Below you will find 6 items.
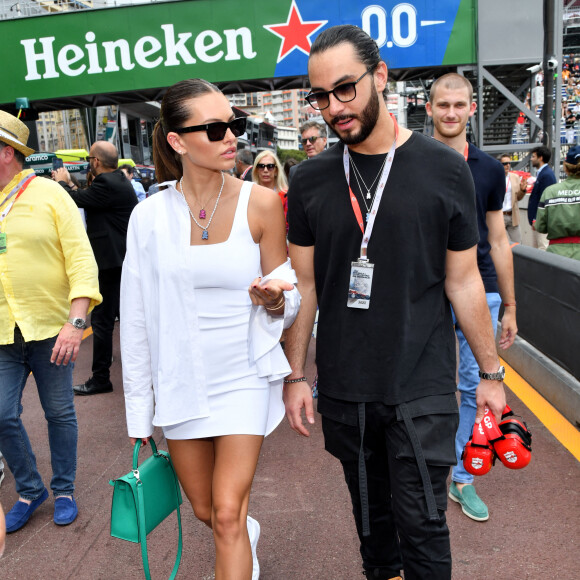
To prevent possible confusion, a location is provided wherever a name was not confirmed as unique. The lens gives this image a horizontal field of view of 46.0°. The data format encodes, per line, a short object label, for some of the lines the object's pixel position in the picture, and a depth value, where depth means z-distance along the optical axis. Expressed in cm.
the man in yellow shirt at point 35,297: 345
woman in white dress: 242
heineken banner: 1291
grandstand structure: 1288
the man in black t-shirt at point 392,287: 225
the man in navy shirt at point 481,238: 341
